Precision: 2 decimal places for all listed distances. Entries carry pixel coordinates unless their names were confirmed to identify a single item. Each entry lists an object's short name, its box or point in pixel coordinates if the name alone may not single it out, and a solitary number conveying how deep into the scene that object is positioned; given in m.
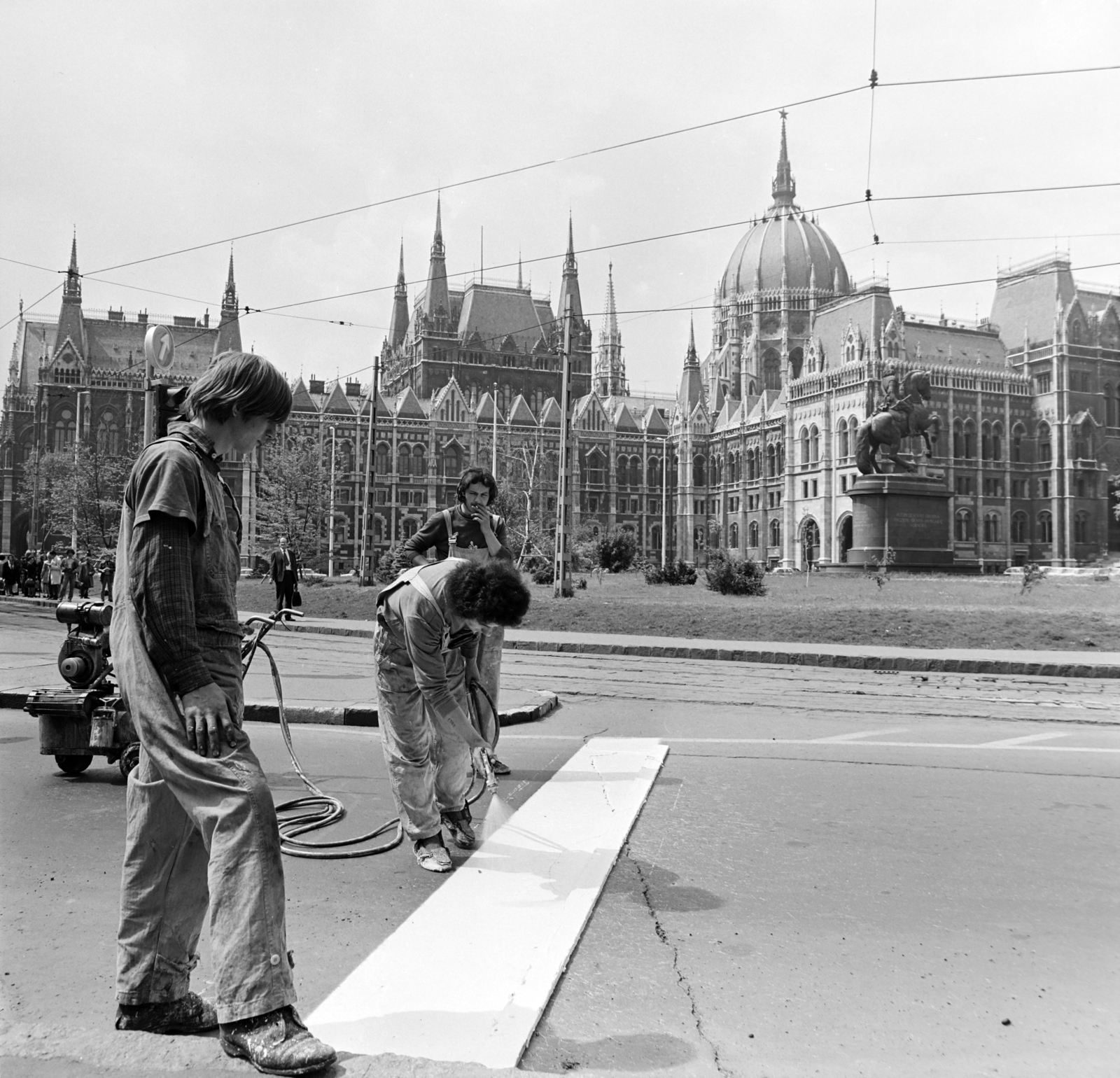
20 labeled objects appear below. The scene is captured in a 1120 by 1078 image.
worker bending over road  3.68
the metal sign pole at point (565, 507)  24.05
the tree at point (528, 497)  45.81
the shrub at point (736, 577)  24.34
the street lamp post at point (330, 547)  55.03
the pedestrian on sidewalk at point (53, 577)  31.22
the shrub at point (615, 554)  46.56
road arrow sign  12.20
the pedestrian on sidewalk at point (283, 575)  21.28
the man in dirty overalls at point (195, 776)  2.32
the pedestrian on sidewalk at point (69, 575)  26.47
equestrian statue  30.88
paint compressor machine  5.39
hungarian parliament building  75.81
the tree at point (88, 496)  45.53
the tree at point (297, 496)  46.03
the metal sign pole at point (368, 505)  29.92
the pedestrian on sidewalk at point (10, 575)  34.41
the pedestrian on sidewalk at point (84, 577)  29.59
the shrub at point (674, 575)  30.58
